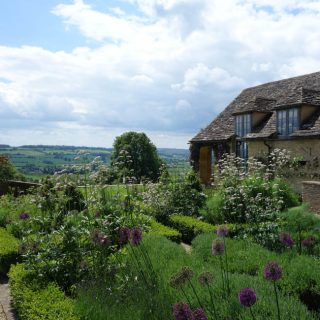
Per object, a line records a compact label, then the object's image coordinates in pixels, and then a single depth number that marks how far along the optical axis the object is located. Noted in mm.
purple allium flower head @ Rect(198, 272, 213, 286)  3798
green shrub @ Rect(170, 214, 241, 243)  10570
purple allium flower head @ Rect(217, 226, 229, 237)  4992
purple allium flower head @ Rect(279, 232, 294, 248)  5098
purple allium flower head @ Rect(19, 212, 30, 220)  7827
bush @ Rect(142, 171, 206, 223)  13648
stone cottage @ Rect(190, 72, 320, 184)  20016
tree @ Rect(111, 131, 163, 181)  47281
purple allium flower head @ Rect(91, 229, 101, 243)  6051
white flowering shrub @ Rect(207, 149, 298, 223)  10220
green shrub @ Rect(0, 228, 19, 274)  9172
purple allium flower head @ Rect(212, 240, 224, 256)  4316
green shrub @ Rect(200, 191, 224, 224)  12406
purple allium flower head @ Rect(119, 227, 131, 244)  5477
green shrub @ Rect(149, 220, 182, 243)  10220
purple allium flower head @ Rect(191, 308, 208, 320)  3053
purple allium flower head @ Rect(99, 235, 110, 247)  6216
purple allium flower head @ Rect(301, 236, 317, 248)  6949
